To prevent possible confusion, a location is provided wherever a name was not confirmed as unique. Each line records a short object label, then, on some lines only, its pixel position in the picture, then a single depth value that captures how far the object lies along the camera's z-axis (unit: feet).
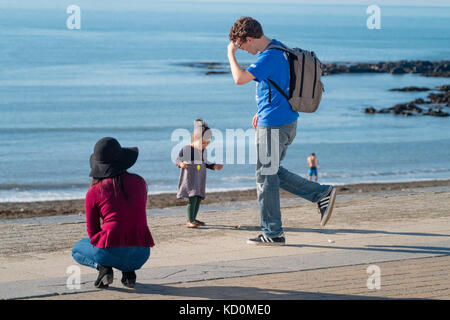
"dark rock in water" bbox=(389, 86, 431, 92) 209.26
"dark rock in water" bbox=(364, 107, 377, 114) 164.06
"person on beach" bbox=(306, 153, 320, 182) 78.63
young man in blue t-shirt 21.72
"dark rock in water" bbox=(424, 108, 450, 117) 158.92
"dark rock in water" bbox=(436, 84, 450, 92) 202.08
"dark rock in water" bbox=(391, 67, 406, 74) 277.23
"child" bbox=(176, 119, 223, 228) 28.60
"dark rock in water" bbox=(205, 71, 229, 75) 268.04
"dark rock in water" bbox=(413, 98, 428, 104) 176.15
